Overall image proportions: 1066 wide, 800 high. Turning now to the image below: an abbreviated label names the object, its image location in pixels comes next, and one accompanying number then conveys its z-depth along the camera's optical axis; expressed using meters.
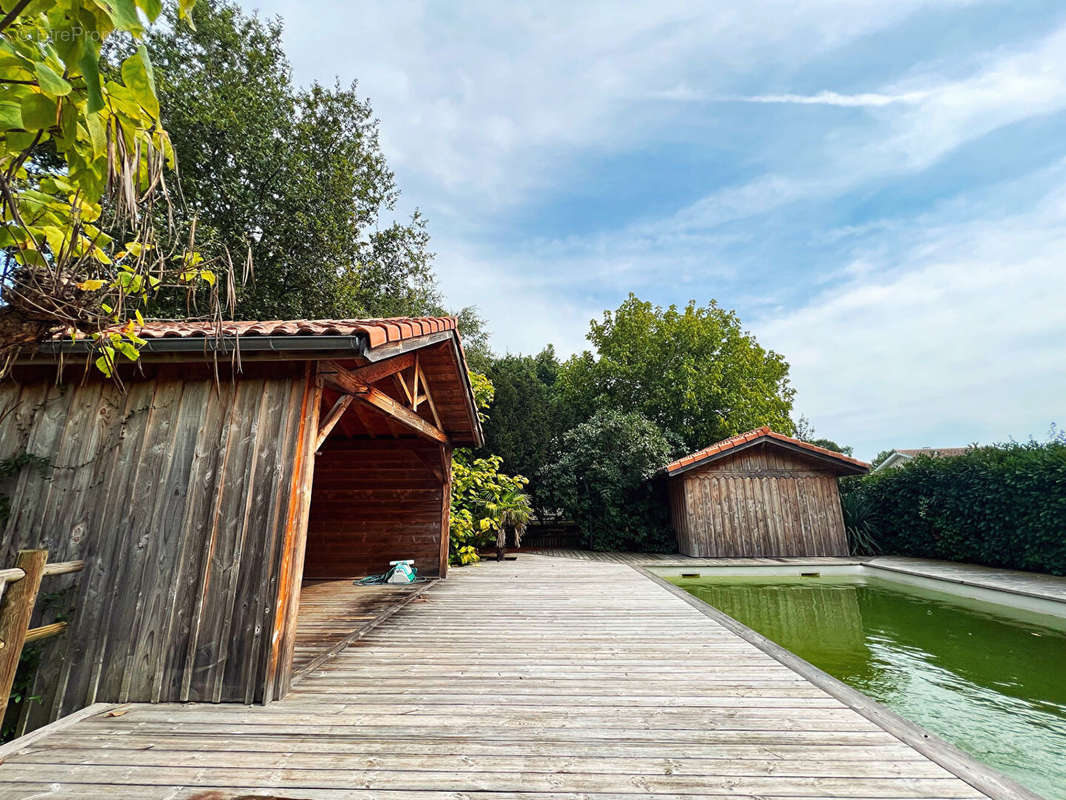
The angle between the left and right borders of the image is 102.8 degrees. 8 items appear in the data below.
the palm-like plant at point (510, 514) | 10.47
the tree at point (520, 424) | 14.05
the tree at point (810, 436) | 26.20
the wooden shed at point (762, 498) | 11.59
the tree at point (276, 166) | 10.64
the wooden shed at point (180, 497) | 2.65
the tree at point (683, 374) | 18.50
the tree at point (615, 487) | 13.25
